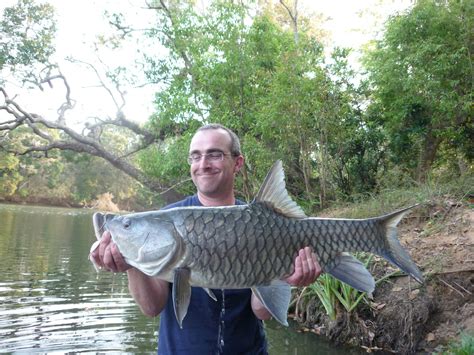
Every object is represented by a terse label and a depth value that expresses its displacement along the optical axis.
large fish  2.10
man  2.25
